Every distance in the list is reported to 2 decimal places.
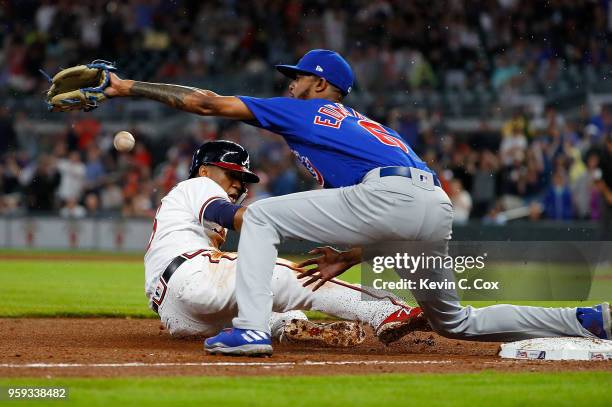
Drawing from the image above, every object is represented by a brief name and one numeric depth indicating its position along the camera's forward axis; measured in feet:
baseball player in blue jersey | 36.14
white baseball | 51.88
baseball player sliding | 41.09
